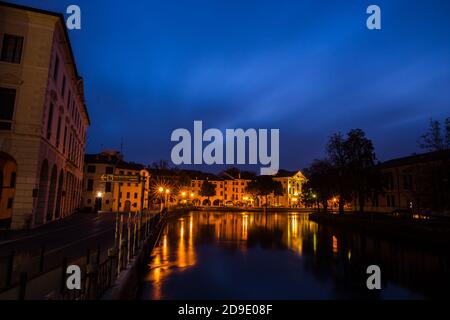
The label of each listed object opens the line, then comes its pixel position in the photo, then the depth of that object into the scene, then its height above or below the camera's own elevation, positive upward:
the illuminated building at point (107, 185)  59.81 +2.39
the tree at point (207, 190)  97.62 +2.71
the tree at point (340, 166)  36.81 +4.79
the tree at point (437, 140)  23.03 +5.50
